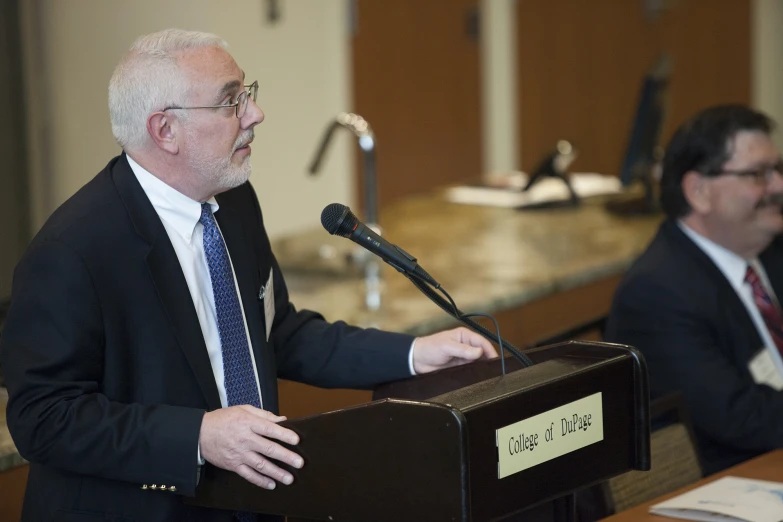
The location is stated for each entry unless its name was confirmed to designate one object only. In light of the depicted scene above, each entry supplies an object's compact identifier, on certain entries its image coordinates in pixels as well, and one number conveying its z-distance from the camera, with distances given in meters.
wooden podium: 3.10
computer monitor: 9.66
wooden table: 4.34
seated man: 5.55
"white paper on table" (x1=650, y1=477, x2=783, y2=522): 4.14
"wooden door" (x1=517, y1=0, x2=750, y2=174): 13.95
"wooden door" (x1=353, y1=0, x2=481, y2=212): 11.71
